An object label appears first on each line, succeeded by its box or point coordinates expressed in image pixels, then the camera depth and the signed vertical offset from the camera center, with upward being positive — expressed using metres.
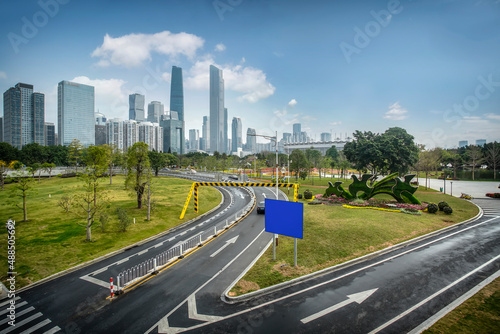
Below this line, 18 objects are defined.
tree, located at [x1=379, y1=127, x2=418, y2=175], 44.41 +2.25
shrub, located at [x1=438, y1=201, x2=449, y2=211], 27.85 -4.87
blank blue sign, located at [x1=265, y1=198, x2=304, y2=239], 14.25 -3.38
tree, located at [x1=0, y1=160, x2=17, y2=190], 42.84 -2.28
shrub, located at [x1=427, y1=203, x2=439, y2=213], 27.38 -5.10
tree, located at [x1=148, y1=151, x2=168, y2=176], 66.61 +1.20
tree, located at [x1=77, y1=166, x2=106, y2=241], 19.87 -1.12
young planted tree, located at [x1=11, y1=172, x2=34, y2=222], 22.88 -1.92
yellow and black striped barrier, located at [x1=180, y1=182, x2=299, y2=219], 23.98 -2.35
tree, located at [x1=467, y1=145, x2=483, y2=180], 66.94 +2.53
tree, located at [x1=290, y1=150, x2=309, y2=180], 61.03 +0.63
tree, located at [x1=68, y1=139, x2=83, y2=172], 51.66 +4.54
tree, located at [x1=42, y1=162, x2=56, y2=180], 58.26 -0.78
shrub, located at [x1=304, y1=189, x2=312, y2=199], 36.88 -4.72
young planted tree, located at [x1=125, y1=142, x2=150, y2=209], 28.44 -0.11
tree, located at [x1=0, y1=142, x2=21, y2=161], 67.44 +3.31
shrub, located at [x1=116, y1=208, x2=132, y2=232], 21.31 -5.16
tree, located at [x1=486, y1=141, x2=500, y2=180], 63.53 +2.37
